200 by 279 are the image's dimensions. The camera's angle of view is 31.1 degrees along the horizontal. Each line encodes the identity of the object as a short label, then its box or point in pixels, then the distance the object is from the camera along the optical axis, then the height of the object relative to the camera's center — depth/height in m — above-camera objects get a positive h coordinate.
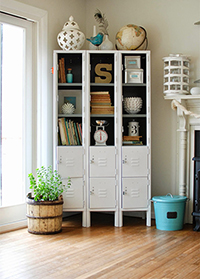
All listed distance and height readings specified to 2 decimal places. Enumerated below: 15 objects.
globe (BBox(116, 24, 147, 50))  3.76 +1.04
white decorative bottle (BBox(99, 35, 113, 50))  3.78 +0.96
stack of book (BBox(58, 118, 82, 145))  3.71 +0.04
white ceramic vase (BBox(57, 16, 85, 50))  3.64 +1.01
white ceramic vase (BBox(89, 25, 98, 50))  3.80 +0.95
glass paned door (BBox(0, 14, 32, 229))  3.54 +0.21
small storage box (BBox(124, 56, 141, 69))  3.77 +0.78
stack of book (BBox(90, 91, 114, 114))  3.76 +0.35
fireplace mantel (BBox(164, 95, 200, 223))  3.77 -0.13
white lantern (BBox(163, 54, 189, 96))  3.67 +0.64
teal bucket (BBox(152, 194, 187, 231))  3.53 -0.76
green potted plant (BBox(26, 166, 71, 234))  3.32 -0.67
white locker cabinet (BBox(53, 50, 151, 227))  3.66 -0.16
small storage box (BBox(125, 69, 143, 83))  3.75 +0.63
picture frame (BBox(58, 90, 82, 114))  3.87 +0.42
